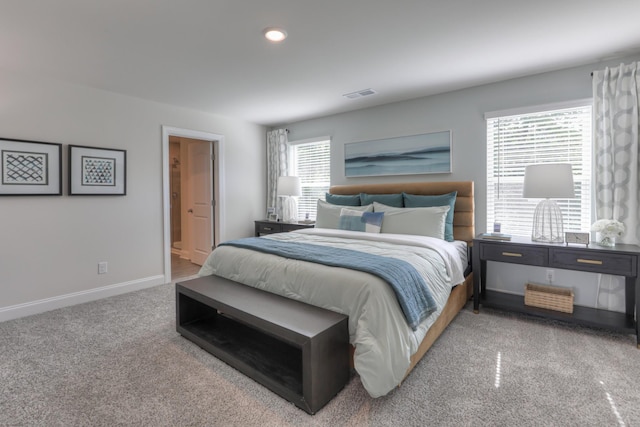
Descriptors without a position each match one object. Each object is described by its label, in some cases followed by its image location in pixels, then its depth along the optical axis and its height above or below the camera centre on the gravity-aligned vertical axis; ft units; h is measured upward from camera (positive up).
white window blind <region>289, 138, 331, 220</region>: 16.42 +2.09
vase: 8.59 -0.94
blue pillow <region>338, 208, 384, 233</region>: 11.38 -0.48
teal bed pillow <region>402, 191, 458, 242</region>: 10.93 +0.21
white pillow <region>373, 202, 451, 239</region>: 10.52 -0.45
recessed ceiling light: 7.69 +4.38
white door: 16.47 +0.50
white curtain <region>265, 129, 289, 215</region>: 17.34 +2.67
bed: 5.77 -1.69
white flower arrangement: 8.43 -0.55
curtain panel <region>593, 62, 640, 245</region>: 8.97 +1.81
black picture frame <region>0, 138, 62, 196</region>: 9.77 +1.32
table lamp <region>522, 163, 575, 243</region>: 9.03 +0.44
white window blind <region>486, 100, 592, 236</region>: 10.09 +1.81
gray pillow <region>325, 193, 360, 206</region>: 13.48 +0.38
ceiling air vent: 12.23 +4.58
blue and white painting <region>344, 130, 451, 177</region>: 12.56 +2.28
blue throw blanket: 6.27 -1.31
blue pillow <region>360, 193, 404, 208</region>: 12.32 +0.37
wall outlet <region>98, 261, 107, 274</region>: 11.93 -2.26
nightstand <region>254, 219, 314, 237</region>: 15.15 -0.92
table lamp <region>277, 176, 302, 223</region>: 15.84 +1.07
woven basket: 9.25 -2.71
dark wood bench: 5.64 -2.95
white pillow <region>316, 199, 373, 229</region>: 12.53 -0.25
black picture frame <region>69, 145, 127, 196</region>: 11.15 +1.40
